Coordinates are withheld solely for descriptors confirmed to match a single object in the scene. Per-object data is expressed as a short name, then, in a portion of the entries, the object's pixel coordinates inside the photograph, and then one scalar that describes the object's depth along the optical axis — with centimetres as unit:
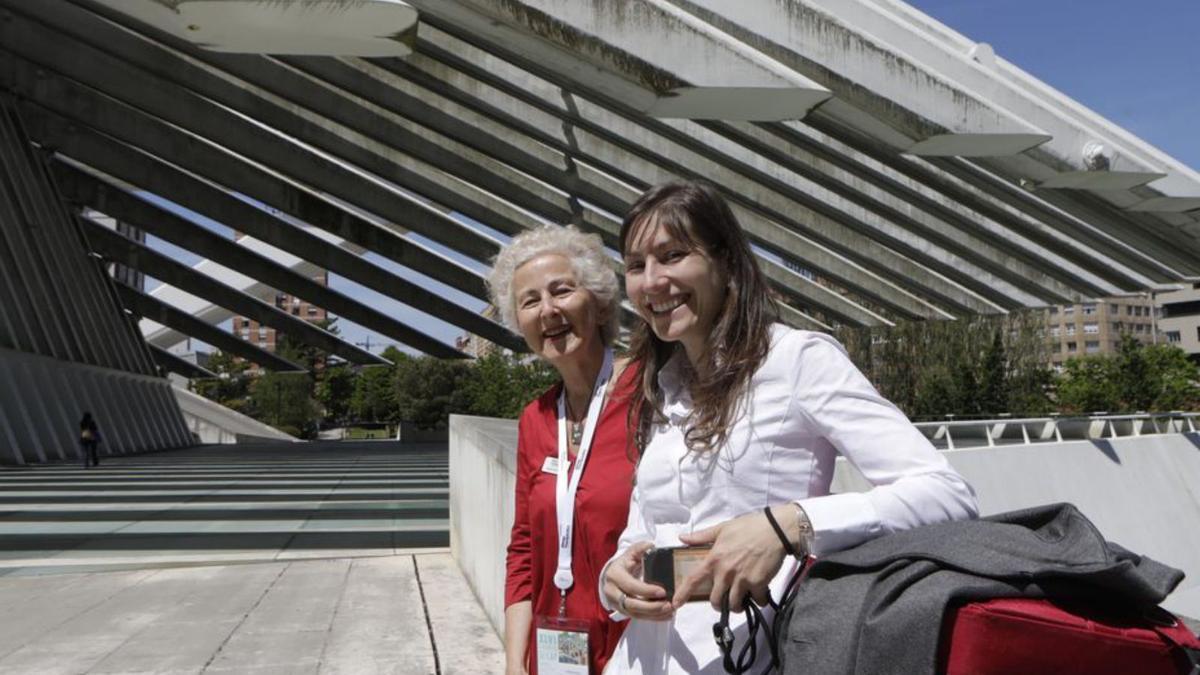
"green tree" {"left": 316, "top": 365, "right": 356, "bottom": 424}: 8088
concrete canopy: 1079
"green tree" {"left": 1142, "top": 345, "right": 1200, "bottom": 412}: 5438
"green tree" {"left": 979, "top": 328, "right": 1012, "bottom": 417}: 4856
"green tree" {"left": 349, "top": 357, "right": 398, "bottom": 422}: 7594
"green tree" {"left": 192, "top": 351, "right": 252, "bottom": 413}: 7306
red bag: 116
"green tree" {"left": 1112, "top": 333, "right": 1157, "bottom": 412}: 5394
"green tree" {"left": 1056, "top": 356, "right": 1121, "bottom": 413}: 5584
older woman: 215
